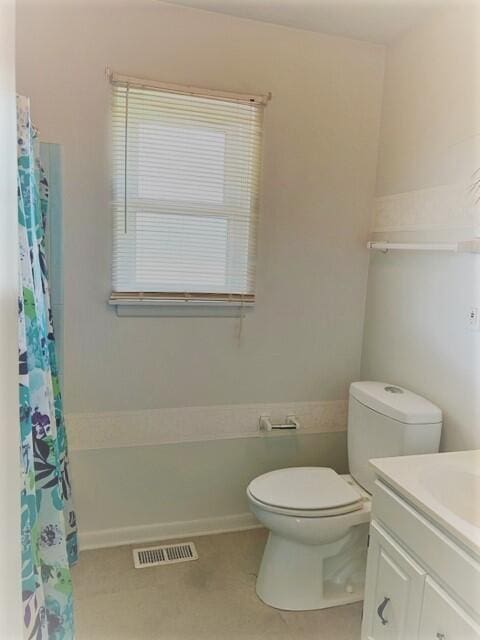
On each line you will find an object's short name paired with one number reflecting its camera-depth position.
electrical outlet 1.62
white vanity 1.08
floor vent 2.03
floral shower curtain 0.90
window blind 1.92
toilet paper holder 2.24
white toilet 1.71
